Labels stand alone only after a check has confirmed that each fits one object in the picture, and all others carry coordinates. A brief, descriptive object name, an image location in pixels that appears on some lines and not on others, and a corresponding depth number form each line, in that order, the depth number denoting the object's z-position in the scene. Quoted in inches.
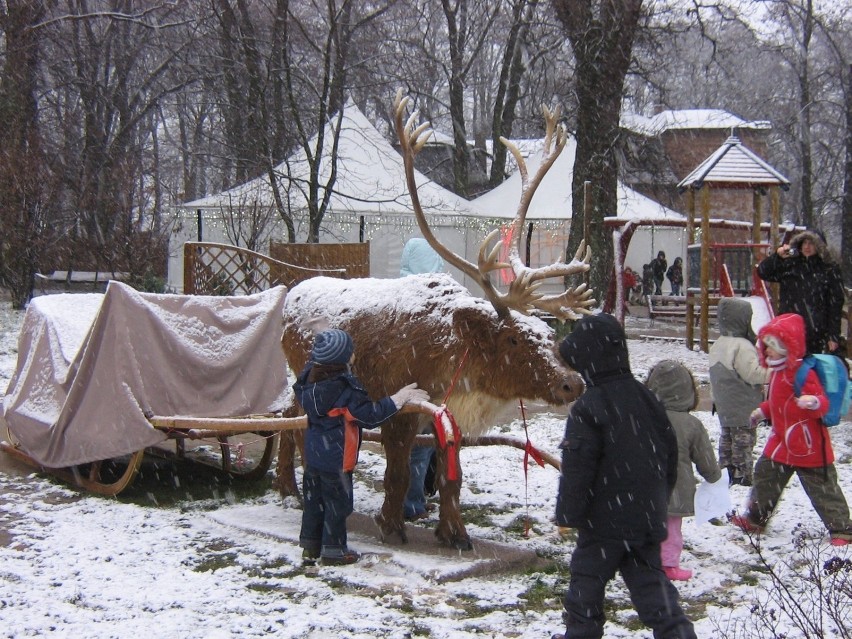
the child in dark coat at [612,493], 145.0
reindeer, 213.5
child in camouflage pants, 265.0
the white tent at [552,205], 821.9
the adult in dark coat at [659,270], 1035.3
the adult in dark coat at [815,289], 292.5
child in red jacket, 218.2
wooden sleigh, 235.1
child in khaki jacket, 199.5
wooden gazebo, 543.5
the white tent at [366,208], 737.6
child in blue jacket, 204.4
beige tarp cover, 252.2
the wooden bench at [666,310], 729.6
